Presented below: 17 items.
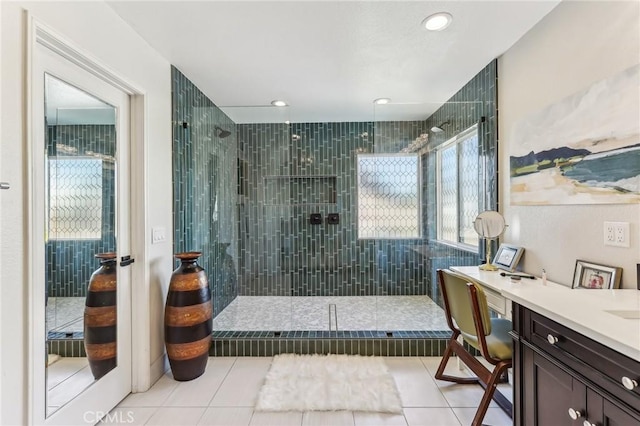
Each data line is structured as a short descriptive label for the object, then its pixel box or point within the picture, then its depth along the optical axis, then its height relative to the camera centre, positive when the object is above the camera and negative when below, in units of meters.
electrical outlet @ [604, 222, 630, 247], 1.37 -0.11
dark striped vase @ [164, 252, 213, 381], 2.09 -0.78
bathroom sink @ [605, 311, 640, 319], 1.10 -0.39
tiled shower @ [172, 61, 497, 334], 2.79 +0.12
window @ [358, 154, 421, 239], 3.45 +0.21
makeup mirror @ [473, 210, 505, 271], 2.19 -0.11
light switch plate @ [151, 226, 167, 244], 2.12 -0.16
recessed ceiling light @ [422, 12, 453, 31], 1.78 +1.20
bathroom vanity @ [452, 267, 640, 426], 0.87 -0.51
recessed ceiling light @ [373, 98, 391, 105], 3.12 +1.21
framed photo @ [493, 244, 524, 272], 2.10 -0.34
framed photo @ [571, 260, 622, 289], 1.40 -0.33
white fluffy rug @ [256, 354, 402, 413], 1.83 -1.20
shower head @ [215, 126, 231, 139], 3.35 +0.95
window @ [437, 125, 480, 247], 2.82 +0.25
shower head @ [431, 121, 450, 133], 3.19 +0.94
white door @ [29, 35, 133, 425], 1.33 -0.12
